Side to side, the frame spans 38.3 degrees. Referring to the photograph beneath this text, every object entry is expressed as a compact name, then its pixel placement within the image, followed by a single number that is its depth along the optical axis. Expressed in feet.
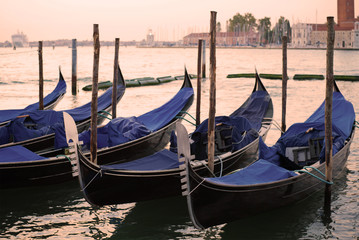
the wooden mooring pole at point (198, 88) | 34.72
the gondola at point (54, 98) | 37.65
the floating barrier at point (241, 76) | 87.70
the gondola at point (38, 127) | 27.43
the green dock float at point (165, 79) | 82.54
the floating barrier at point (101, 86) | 71.51
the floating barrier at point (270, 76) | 84.53
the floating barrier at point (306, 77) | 82.85
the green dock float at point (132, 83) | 76.31
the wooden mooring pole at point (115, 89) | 34.51
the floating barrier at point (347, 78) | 79.05
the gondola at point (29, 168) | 22.89
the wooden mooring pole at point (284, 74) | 31.96
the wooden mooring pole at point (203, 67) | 77.25
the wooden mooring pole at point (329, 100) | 21.31
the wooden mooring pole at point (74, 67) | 60.59
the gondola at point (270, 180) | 18.07
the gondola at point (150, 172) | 20.10
